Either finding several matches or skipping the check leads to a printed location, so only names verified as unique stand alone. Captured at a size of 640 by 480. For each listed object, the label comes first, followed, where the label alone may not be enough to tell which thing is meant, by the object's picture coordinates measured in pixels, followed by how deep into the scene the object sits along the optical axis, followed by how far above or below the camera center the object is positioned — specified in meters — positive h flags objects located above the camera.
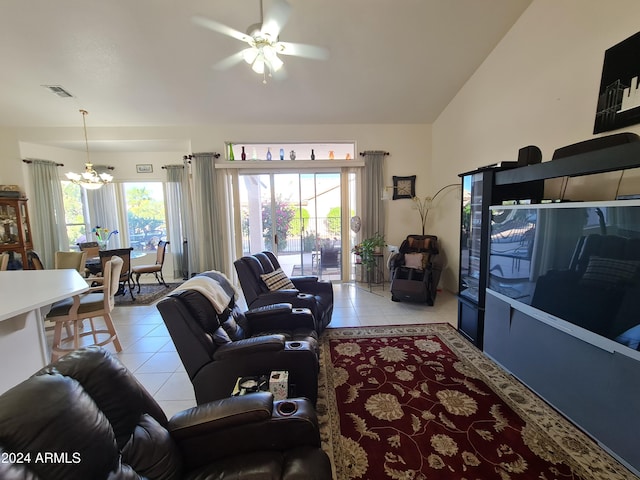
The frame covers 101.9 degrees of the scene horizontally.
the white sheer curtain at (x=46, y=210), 4.83 +0.22
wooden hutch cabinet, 4.43 -0.10
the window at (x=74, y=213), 5.55 +0.17
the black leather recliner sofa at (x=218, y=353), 1.63 -0.90
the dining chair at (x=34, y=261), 3.78 -0.59
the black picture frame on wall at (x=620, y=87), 1.92 +0.95
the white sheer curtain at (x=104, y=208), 5.78 +0.27
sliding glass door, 5.03 -0.04
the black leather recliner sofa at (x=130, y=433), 0.64 -0.74
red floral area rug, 1.47 -1.43
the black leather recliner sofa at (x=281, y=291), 2.69 -0.83
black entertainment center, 1.44 -0.57
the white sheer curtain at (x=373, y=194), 4.87 +0.39
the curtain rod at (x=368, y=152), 4.84 +1.17
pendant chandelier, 4.25 +0.72
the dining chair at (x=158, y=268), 4.89 -0.92
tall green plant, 4.58 -0.62
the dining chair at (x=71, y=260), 3.61 -0.55
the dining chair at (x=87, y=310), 2.56 -0.90
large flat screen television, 1.43 -0.37
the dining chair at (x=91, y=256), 4.21 -0.65
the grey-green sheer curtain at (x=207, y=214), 4.77 +0.07
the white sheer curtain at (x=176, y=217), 5.67 +0.04
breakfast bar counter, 1.45 -0.62
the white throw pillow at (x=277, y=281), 2.90 -0.73
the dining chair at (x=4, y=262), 3.04 -0.47
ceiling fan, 1.87 +1.41
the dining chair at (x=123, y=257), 3.99 -0.60
